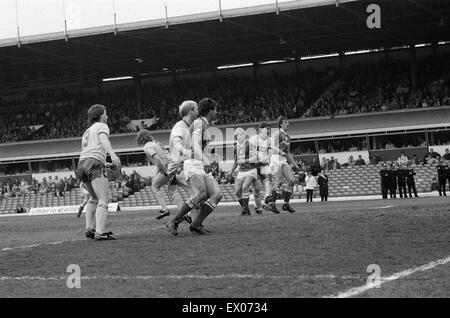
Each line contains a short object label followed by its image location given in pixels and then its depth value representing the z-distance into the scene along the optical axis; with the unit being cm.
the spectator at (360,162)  4098
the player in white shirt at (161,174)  1508
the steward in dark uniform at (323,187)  3347
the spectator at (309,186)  3344
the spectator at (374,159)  4115
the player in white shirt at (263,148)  1784
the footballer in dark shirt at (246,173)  1745
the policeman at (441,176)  3094
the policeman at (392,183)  3191
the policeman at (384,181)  3203
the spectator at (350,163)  4144
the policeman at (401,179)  3200
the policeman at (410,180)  3190
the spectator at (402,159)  3441
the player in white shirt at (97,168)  1186
